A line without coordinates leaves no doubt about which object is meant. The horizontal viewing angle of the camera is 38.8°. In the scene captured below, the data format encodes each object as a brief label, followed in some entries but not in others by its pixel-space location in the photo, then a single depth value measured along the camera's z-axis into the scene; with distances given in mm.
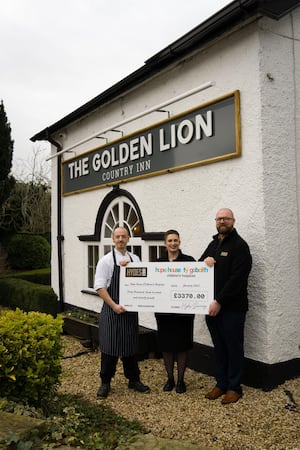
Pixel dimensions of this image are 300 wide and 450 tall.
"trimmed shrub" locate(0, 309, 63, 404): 3758
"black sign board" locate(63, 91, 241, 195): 5145
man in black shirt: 4352
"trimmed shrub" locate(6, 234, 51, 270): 16203
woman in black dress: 4602
